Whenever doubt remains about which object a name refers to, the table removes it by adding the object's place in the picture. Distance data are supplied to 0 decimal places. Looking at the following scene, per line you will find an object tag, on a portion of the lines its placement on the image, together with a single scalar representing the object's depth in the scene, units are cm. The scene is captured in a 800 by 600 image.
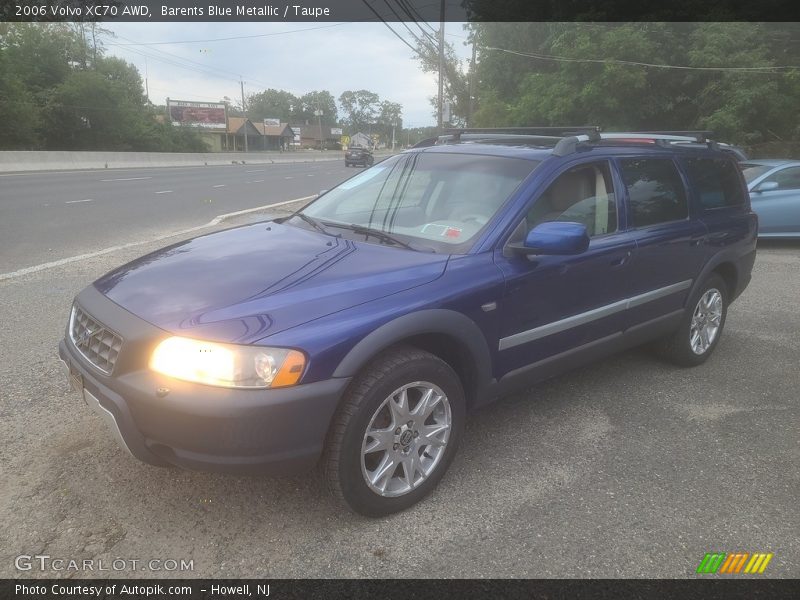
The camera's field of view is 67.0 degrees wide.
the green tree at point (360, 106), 15788
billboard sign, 7925
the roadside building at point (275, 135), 9950
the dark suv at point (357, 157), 4297
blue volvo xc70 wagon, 237
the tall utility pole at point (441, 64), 2401
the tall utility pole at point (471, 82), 3882
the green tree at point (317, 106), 14425
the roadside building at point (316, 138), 11938
